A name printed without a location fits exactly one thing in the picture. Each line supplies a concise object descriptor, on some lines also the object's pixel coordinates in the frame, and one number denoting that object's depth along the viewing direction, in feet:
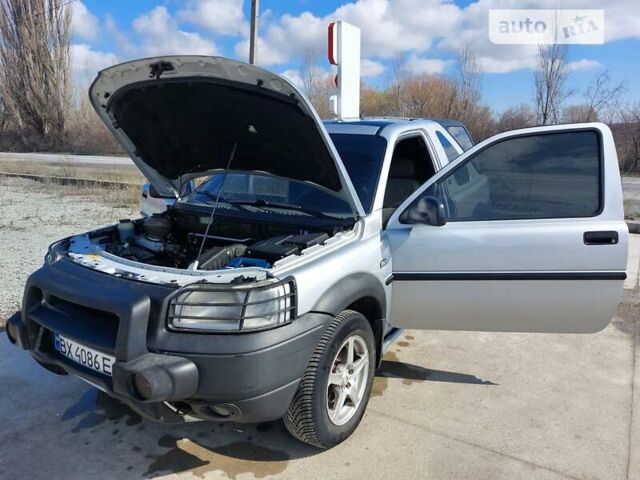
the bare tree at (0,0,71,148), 106.83
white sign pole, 25.11
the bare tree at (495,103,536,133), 68.84
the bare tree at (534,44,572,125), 64.28
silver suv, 7.71
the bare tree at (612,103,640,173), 65.87
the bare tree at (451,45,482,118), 76.69
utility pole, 40.37
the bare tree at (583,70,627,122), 65.10
